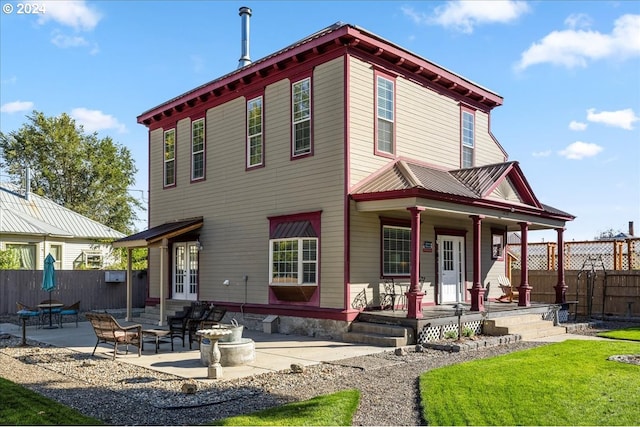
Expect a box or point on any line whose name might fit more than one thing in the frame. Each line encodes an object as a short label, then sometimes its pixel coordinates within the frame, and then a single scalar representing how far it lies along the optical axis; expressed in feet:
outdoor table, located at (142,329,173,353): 35.56
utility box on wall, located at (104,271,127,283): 74.90
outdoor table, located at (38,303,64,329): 52.04
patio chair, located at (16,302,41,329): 44.39
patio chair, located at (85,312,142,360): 33.96
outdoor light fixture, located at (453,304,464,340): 39.35
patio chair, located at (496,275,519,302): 55.98
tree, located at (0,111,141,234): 132.05
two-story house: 42.45
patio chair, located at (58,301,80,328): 52.47
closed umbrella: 55.16
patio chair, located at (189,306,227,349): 36.72
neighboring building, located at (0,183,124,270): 81.82
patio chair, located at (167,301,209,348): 37.73
